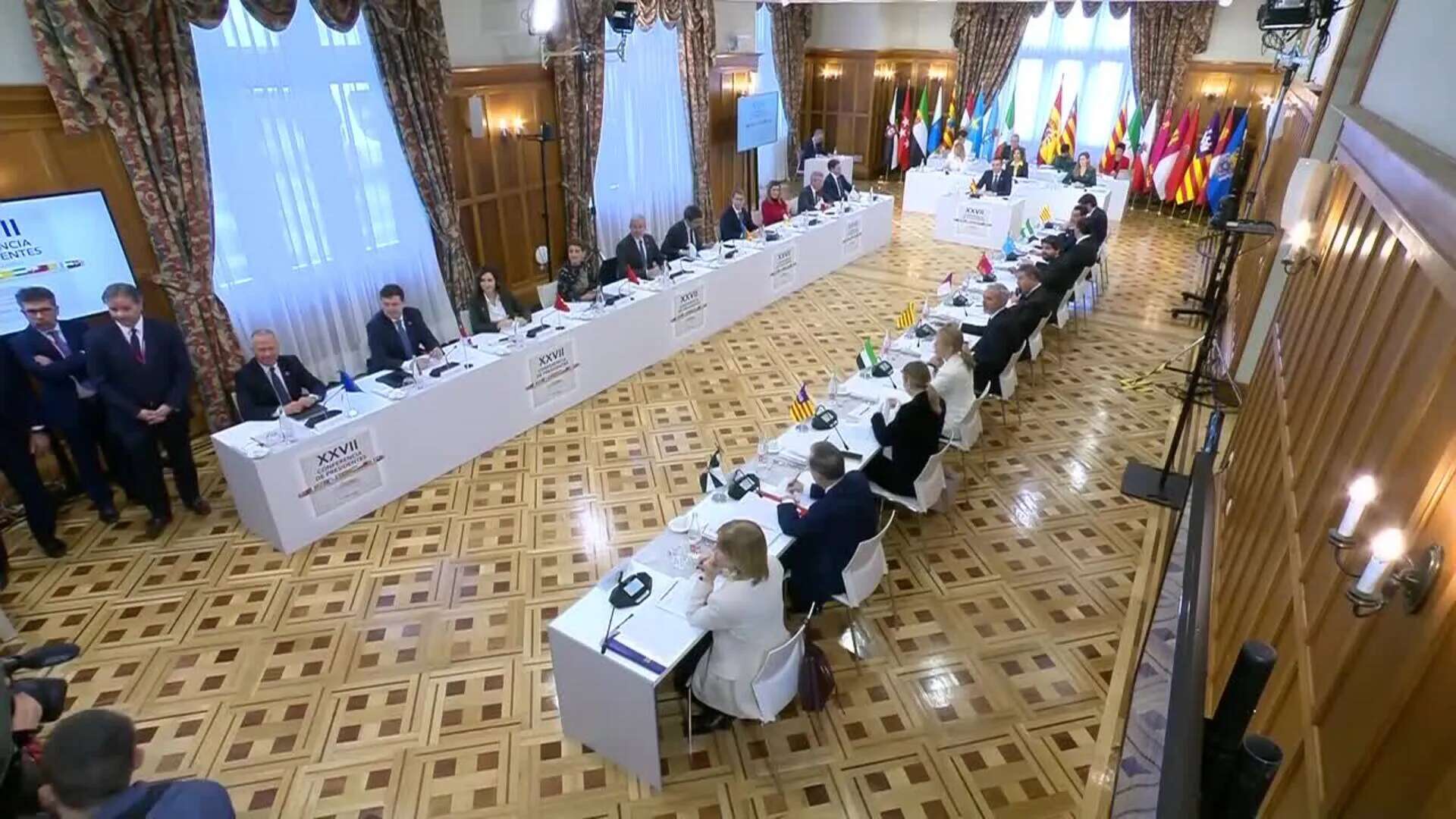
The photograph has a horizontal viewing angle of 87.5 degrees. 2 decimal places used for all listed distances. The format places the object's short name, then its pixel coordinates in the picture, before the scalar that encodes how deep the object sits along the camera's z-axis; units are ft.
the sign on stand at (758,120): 43.21
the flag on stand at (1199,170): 45.52
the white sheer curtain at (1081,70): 49.34
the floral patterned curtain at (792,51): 52.54
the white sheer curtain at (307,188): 22.12
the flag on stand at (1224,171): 44.45
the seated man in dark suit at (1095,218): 31.50
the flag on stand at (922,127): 55.34
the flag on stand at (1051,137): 50.75
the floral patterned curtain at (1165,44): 45.92
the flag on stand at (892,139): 57.41
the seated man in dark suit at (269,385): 18.03
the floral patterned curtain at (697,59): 36.35
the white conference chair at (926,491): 16.97
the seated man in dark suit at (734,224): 33.99
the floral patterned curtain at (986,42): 51.39
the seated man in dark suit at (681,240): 31.27
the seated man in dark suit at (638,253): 28.45
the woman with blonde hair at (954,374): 18.74
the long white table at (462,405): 17.53
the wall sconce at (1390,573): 6.35
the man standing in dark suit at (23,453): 16.74
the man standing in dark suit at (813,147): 53.52
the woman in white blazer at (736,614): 11.00
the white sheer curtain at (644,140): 34.71
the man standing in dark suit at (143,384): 17.08
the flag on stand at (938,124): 54.65
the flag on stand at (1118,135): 48.47
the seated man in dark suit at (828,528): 13.47
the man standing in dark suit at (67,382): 17.04
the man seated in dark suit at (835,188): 41.75
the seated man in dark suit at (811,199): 39.70
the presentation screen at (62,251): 17.69
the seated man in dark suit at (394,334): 20.83
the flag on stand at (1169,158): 46.55
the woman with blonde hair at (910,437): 16.16
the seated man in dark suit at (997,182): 42.96
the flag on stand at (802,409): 17.67
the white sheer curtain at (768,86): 51.21
